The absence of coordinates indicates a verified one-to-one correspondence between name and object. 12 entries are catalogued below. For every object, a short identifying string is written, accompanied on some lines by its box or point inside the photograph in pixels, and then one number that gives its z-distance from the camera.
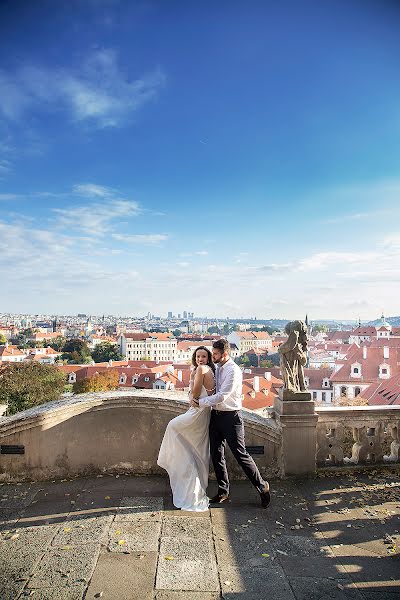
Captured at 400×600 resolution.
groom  4.67
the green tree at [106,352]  108.81
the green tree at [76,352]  108.19
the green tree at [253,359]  132.73
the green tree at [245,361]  126.26
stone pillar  5.54
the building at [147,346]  145.38
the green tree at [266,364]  111.43
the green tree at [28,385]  35.00
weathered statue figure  5.63
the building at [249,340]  173.75
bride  4.74
